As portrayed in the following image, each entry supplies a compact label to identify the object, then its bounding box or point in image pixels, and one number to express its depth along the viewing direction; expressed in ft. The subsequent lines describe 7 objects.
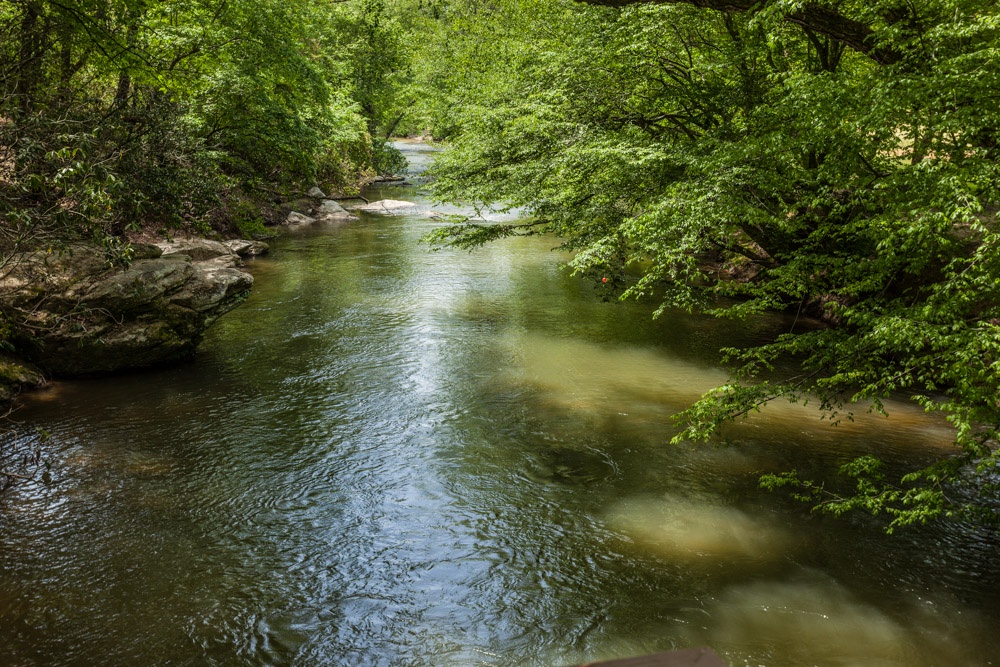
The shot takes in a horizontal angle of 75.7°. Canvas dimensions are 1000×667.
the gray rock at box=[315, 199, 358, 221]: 102.85
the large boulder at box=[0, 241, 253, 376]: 36.22
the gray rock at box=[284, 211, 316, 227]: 95.83
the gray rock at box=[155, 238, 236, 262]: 50.49
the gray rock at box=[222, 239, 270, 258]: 72.70
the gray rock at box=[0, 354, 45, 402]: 35.42
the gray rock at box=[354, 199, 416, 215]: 110.63
